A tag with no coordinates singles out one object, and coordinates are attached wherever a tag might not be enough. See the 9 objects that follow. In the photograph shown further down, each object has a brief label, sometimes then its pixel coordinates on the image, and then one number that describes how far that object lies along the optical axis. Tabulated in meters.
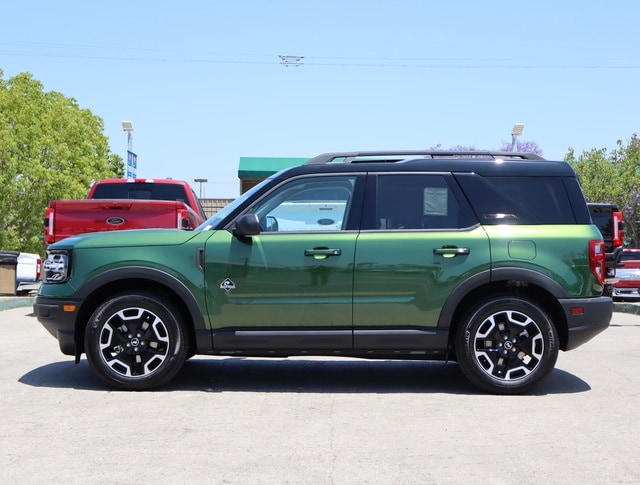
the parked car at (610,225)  14.43
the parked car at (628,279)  26.42
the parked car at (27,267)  24.02
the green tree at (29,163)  39.56
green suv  7.50
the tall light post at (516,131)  32.18
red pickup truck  12.05
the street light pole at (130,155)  32.09
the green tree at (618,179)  57.78
